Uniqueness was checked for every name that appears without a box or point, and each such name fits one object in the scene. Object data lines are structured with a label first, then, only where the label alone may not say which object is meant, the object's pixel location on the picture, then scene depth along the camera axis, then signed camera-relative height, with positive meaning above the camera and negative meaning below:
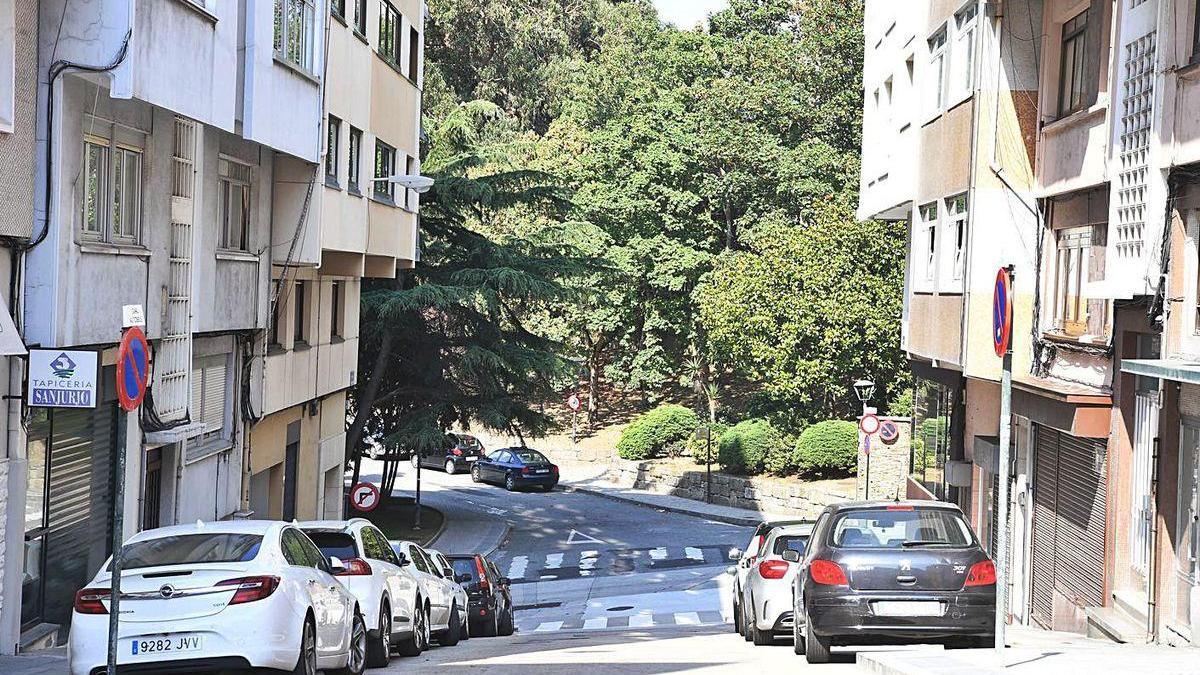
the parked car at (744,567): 20.30 -3.40
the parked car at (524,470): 54.50 -5.63
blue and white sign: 14.11 -0.77
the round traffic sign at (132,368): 9.55 -0.45
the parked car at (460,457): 59.09 -5.70
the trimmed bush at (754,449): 48.22 -4.05
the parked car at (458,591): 21.02 -3.92
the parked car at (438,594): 18.77 -3.63
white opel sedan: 11.01 -2.26
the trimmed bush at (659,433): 54.88 -4.17
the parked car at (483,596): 23.56 -4.45
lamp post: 39.25 -1.68
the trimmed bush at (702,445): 50.97 -4.28
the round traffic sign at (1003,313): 11.21 +0.12
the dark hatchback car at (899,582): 13.51 -2.26
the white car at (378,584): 14.90 -2.82
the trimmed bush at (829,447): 45.41 -3.68
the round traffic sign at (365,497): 30.91 -3.85
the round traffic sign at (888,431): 36.69 -2.52
